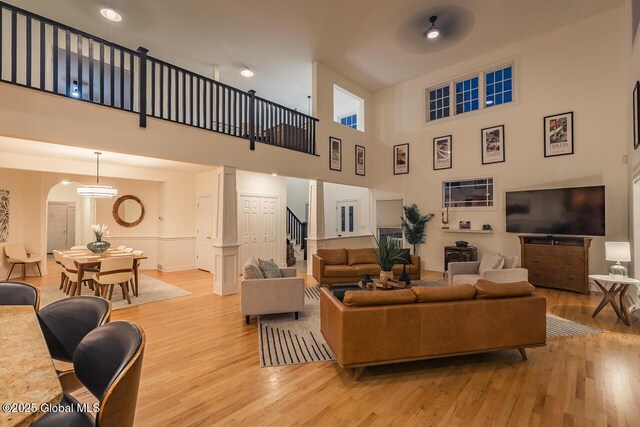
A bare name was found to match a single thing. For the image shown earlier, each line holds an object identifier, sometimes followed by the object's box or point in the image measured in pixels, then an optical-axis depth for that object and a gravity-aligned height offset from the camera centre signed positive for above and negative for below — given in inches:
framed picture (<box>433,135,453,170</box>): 290.7 +65.9
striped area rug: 116.6 -57.5
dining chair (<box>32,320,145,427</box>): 39.7 -25.5
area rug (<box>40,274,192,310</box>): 186.7 -56.0
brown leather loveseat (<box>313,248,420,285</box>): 220.6 -40.2
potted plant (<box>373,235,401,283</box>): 153.9 -23.3
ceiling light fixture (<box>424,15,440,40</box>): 220.2 +144.7
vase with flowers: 205.2 -19.9
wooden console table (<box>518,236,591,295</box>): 203.3 -34.6
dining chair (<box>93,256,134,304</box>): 175.6 -35.4
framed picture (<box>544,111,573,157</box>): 225.9 +65.2
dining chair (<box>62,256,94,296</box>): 180.2 -36.6
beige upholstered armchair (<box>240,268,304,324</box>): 149.9 -42.8
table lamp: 152.6 -21.6
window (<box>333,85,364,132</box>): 348.8 +141.7
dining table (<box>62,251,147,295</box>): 175.6 -27.9
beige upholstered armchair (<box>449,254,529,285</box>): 169.0 -36.1
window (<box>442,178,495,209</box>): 267.7 +21.8
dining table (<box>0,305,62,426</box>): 30.5 -21.1
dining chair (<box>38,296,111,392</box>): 67.6 -25.5
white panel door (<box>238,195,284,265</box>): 283.4 -11.4
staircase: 370.6 -25.2
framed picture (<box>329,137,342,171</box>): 297.0 +65.9
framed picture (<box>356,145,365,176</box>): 331.0 +65.4
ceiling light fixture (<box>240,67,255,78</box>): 282.8 +145.8
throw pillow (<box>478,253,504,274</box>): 178.9 -30.4
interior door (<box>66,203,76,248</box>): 402.9 -11.7
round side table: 148.9 -44.4
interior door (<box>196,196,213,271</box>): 291.4 -18.3
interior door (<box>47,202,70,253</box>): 394.0 -12.9
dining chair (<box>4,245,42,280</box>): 241.2 -35.1
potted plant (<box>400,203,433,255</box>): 301.7 -11.3
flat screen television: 204.5 +3.0
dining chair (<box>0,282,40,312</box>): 79.3 -22.0
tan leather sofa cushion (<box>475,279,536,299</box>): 108.6 -28.8
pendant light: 218.1 +20.0
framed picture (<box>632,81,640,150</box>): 151.1 +54.6
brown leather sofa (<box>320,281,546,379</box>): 98.1 -39.2
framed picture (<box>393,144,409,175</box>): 322.0 +65.0
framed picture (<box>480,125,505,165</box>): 260.0 +65.8
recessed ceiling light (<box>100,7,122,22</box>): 195.5 +142.6
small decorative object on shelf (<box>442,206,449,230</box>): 288.7 -3.6
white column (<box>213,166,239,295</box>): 208.6 -16.3
